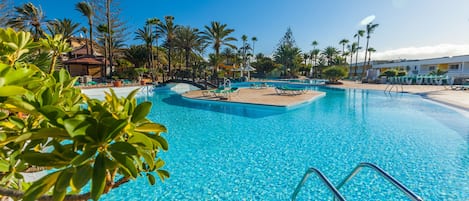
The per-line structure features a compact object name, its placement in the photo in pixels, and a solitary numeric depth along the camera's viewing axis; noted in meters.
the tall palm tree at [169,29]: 27.03
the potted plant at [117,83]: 19.58
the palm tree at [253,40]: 58.65
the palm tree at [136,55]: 30.23
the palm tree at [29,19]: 21.47
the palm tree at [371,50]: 47.60
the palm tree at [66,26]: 25.41
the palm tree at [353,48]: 53.69
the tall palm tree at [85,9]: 25.50
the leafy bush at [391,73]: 32.72
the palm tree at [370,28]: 40.25
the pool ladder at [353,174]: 1.64
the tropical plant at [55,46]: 1.50
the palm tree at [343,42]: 55.76
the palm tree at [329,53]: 52.91
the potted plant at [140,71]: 23.45
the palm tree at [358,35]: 44.64
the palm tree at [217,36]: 25.69
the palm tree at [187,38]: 26.02
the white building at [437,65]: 32.84
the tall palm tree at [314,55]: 53.94
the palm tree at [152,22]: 26.34
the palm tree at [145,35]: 28.29
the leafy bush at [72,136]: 0.70
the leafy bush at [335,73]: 29.52
